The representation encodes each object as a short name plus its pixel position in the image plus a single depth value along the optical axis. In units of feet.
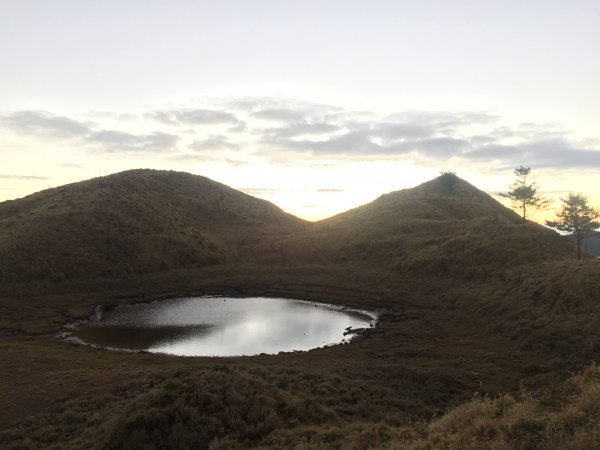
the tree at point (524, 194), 219.20
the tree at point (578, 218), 157.28
